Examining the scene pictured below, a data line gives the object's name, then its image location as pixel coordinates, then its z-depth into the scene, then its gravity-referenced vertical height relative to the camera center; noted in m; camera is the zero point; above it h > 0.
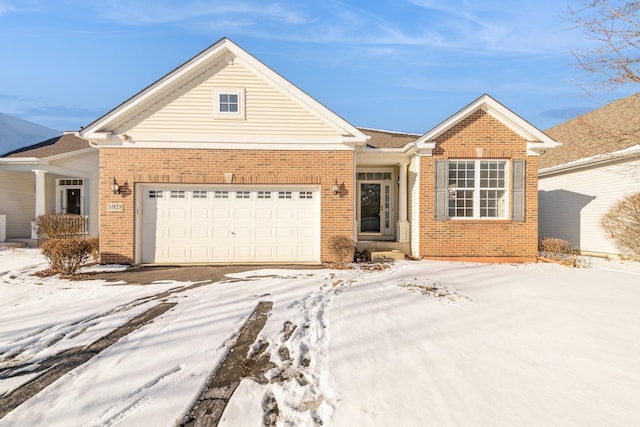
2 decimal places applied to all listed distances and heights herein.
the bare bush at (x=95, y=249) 9.35 -1.12
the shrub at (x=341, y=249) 9.22 -1.05
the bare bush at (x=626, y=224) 9.94 -0.27
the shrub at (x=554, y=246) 10.83 -1.09
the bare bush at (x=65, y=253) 7.74 -1.04
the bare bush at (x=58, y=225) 12.80 -0.56
